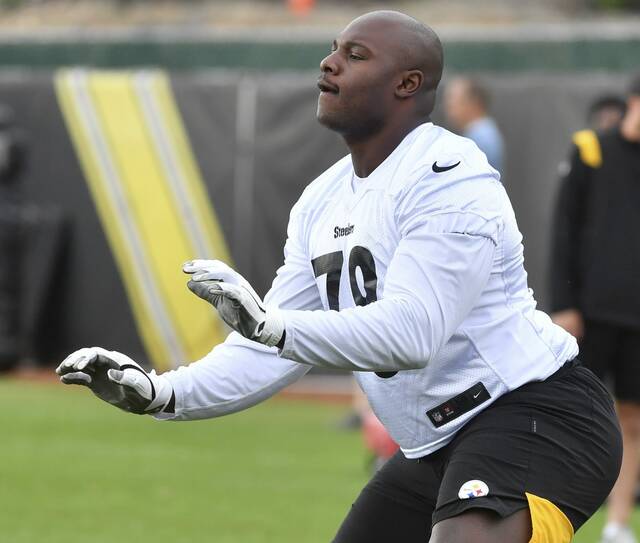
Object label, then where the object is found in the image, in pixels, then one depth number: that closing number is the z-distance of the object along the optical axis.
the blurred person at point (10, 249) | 31.70
